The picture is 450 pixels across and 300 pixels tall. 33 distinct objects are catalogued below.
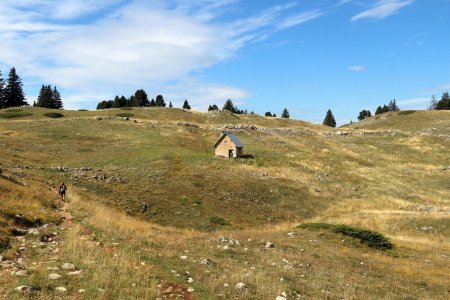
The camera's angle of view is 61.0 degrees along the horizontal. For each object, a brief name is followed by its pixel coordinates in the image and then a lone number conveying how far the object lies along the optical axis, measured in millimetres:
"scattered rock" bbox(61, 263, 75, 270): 11648
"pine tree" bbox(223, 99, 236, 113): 177000
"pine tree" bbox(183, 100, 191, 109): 181538
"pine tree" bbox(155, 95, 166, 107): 176875
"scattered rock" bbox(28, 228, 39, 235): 16591
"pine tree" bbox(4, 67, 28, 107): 120400
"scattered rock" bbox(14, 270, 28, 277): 10758
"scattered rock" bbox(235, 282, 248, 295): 11508
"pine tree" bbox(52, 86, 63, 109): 146500
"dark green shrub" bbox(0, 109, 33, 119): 93625
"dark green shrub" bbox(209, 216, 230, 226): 36191
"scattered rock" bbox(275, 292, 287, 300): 11195
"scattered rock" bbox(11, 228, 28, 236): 16203
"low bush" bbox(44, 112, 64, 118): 97025
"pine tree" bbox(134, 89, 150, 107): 169525
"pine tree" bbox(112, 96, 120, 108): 157425
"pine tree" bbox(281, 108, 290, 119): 187375
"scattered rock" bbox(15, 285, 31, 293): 9469
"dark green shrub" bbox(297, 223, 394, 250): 25656
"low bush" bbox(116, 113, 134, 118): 106994
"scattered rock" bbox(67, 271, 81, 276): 11147
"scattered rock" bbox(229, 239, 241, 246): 19531
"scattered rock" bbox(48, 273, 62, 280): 10641
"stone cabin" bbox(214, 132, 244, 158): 66400
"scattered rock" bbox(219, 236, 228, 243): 19948
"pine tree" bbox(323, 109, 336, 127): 184500
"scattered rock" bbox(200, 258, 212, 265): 14541
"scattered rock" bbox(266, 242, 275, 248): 20162
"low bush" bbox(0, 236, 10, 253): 13483
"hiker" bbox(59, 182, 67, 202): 29317
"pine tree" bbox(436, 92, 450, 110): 167125
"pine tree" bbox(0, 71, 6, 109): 118500
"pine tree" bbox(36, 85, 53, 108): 139125
